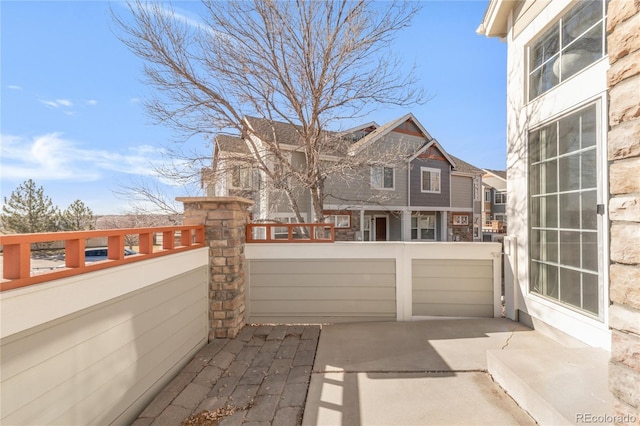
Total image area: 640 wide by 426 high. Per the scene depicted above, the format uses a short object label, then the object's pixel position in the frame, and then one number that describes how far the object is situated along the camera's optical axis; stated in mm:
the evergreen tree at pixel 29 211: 12438
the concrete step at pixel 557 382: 1936
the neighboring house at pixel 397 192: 6863
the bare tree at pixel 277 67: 5125
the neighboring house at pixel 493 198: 24173
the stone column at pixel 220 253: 3904
